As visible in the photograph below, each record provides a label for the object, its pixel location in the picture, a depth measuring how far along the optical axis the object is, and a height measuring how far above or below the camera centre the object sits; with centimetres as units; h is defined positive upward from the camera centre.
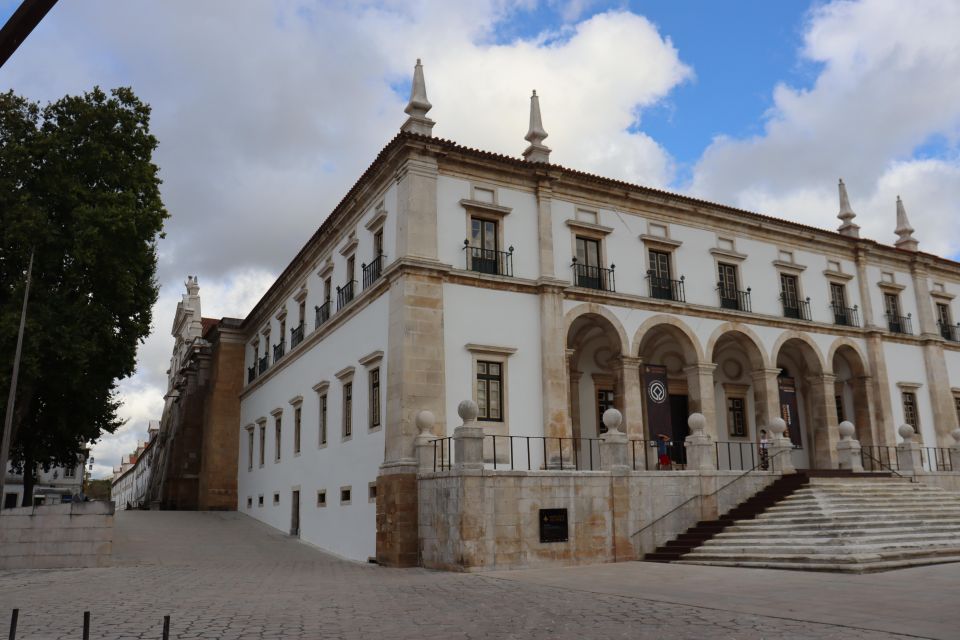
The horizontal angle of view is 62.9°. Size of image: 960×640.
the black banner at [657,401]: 2187 +237
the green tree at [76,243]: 2012 +656
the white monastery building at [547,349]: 1716 +392
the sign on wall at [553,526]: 1569 -73
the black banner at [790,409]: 2403 +226
